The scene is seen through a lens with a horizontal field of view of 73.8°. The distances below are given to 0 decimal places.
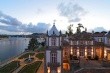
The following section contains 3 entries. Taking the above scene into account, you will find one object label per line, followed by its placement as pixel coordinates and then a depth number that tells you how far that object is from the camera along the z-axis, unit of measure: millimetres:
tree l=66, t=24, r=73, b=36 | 31226
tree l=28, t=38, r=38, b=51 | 34039
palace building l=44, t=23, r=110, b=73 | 14685
